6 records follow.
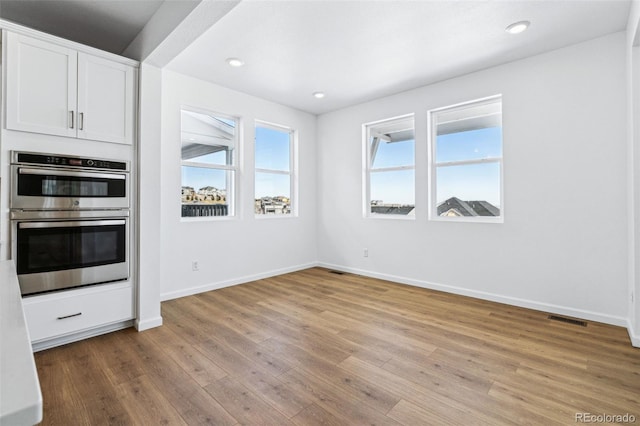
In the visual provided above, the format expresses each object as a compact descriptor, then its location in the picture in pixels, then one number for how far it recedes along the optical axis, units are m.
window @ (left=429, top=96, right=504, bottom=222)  3.72
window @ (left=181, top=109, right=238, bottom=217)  4.01
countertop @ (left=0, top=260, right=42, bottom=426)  0.42
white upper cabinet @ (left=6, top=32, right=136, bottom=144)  2.26
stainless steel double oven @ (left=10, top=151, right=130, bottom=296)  2.29
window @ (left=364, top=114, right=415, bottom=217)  4.52
